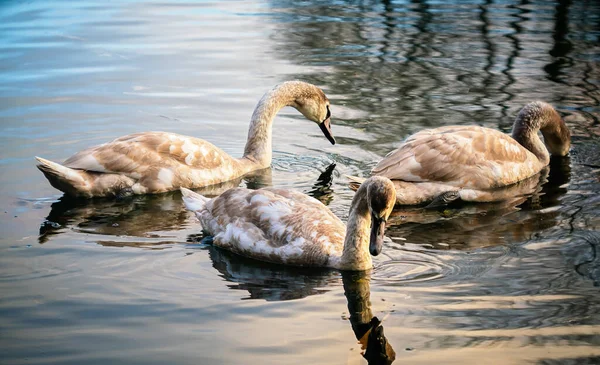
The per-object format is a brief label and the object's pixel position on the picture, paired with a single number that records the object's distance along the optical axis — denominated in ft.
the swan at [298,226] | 27.17
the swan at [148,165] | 35.32
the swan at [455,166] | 35.45
